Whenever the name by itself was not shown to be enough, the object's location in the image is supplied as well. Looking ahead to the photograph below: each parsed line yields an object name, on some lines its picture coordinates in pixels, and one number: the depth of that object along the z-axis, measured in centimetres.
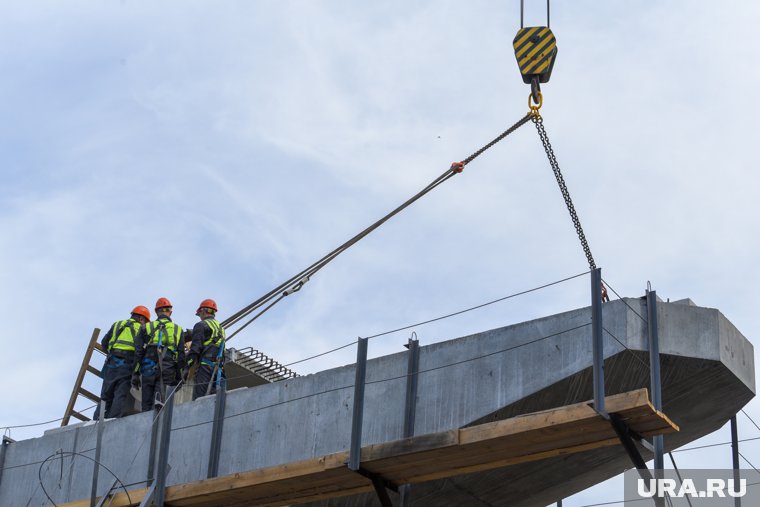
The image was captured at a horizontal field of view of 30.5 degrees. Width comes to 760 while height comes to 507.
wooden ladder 2169
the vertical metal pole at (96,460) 1722
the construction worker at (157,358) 1927
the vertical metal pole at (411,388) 1544
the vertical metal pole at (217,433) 1681
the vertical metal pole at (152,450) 1725
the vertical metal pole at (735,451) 1576
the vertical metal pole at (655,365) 1390
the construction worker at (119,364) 1956
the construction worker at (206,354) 1930
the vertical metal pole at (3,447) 1950
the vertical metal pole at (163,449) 1675
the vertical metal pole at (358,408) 1492
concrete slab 1493
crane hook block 1992
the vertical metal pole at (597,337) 1342
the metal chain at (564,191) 1905
